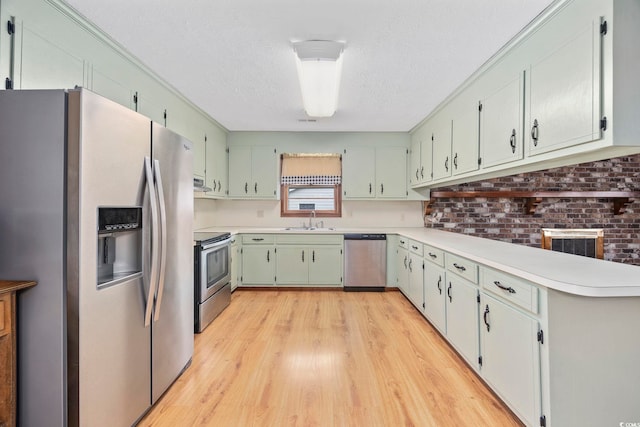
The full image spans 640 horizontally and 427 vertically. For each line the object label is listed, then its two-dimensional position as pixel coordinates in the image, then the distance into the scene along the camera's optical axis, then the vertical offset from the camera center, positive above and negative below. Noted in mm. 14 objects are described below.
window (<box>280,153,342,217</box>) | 5172 +420
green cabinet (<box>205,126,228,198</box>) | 4246 +675
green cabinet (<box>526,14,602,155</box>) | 1582 +689
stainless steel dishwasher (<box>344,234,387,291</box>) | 4602 -684
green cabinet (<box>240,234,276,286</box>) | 4602 -676
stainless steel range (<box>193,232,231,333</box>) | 3152 -687
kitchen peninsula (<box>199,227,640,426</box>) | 1477 -611
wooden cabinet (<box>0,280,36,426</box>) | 1278 -585
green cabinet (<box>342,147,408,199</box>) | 4922 +596
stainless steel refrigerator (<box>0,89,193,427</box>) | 1345 -147
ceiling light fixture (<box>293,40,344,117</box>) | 2291 +1098
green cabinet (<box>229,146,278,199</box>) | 4938 +607
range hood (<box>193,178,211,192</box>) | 3305 +256
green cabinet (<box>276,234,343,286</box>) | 4609 -660
